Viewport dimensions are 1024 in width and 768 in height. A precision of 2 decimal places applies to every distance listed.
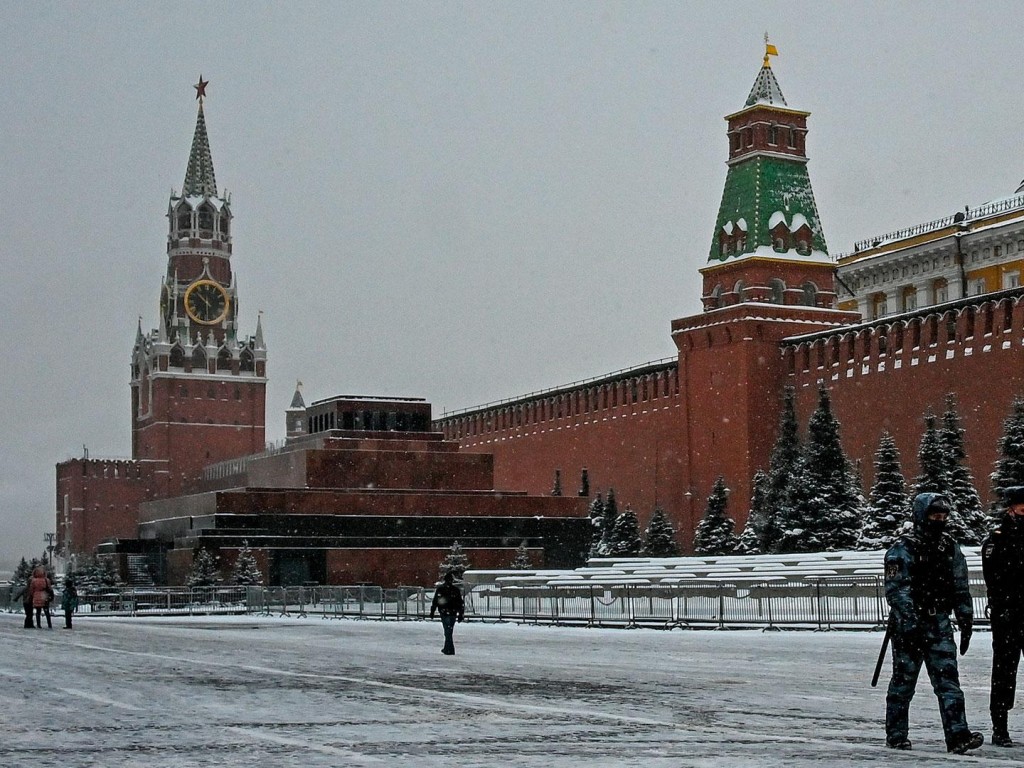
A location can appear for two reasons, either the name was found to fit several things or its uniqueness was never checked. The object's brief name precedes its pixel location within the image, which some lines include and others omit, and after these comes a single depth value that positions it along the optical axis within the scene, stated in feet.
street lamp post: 342.95
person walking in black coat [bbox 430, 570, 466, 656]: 58.29
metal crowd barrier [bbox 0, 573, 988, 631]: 77.15
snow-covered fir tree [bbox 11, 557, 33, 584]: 250.57
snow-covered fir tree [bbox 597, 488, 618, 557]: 183.52
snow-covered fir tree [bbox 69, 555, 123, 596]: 152.75
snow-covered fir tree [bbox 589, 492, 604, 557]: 186.43
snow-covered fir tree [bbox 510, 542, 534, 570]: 171.01
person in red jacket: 86.79
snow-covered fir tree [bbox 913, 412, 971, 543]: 127.44
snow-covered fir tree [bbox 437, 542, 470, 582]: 162.50
